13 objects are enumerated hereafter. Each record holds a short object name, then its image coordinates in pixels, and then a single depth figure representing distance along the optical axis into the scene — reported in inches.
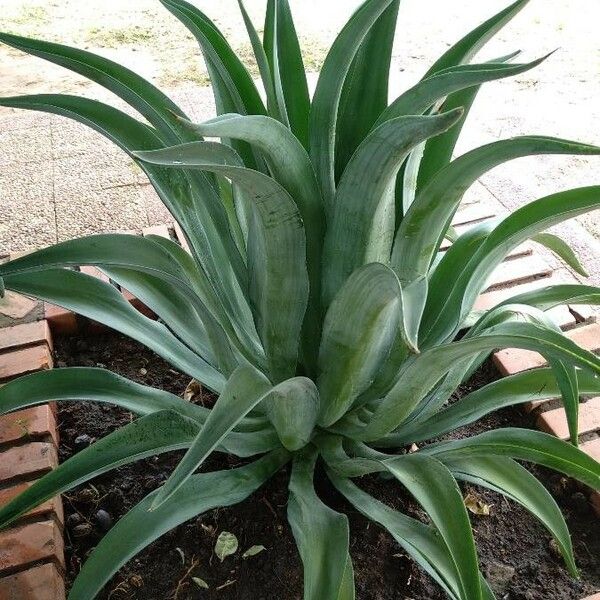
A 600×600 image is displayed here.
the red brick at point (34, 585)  44.8
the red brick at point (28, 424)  53.9
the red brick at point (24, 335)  60.6
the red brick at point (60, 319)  63.0
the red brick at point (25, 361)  58.7
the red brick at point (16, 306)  64.3
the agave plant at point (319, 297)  32.9
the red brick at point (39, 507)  48.8
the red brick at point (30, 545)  46.5
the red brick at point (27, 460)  51.8
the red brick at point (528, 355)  59.4
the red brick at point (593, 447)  53.3
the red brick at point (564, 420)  54.6
